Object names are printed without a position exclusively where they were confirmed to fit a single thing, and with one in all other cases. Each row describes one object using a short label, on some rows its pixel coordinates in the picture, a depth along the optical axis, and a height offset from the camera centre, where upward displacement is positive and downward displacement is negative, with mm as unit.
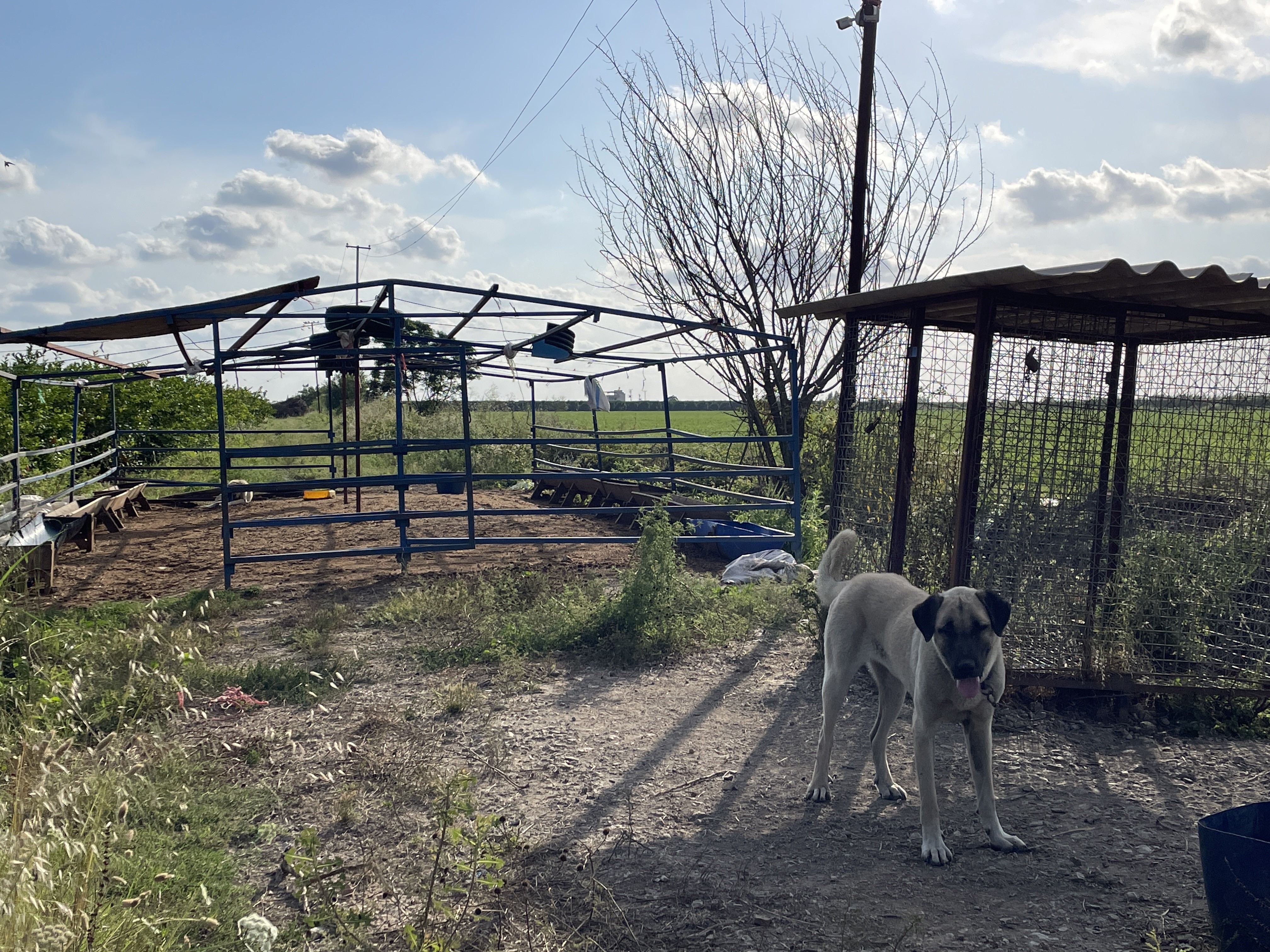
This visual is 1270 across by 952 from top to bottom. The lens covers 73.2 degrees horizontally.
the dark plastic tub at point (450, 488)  14742 -1766
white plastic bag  8953 -1851
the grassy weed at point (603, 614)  6613 -1898
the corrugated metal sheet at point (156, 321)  8461 +671
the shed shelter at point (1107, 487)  5430 -572
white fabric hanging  11859 -54
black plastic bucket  2676 -1542
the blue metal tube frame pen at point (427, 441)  8578 -541
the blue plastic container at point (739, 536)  10141 -1730
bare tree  12242 +2298
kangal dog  3643 -1238
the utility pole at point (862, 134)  9203 +2937
